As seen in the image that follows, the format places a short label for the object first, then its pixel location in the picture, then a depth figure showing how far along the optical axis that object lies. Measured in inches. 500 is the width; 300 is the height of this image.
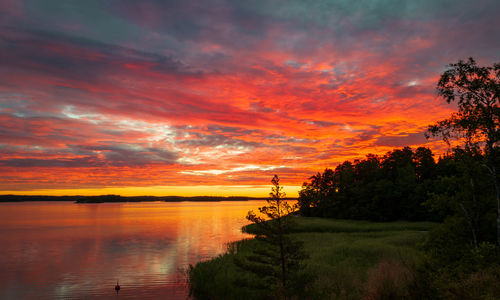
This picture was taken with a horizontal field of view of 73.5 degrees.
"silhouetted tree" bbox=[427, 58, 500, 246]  807.1
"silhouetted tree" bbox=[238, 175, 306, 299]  796.0
